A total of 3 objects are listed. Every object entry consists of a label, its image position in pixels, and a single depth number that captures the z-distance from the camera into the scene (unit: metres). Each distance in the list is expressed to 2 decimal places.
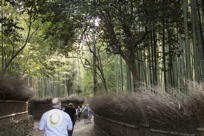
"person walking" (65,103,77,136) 10.56
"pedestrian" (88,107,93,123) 21.05
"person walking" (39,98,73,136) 4.80
